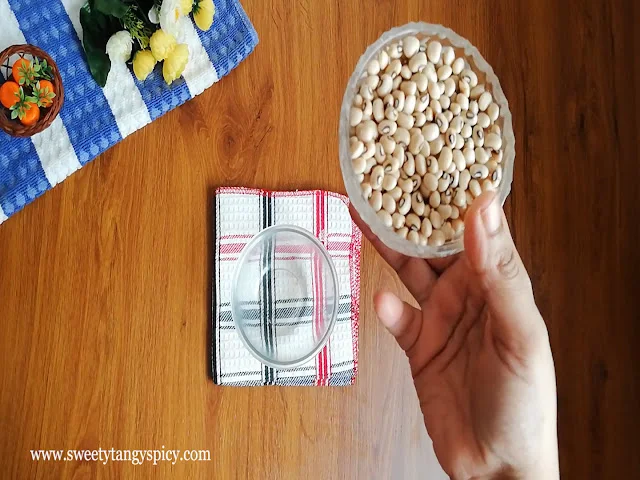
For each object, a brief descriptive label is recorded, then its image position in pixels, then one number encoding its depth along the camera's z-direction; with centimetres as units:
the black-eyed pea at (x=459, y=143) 54
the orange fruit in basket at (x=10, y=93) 68
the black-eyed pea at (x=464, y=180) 54
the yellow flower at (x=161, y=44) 68
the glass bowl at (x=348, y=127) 53
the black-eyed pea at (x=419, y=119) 55
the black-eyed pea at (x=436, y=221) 53
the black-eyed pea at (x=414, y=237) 52
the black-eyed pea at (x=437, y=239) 52
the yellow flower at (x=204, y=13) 71
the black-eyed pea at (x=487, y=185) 54
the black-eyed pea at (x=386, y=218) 53
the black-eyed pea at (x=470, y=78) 57
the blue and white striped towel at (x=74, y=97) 71
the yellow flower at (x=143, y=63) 70
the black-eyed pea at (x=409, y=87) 55
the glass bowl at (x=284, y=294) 70
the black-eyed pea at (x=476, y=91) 56
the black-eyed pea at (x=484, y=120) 56
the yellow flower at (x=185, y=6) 69
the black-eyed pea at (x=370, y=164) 54
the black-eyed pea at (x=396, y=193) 54
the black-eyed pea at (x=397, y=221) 53
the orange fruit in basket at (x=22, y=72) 68
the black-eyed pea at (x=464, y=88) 56
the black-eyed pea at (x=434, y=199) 54
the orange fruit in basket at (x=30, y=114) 68
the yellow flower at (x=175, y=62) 70
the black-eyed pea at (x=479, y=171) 54
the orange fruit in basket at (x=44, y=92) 69
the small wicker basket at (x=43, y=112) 68
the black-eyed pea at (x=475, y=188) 53
